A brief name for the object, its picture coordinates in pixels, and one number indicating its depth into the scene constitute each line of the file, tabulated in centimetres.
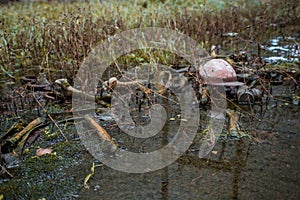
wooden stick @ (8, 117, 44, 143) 216
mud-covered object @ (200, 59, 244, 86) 292
